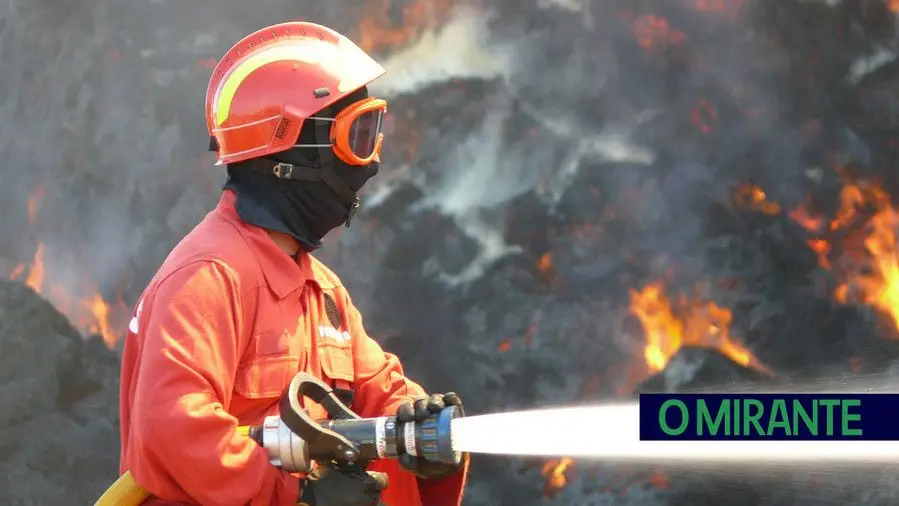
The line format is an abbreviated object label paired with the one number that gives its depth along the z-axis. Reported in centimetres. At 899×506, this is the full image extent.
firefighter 608
